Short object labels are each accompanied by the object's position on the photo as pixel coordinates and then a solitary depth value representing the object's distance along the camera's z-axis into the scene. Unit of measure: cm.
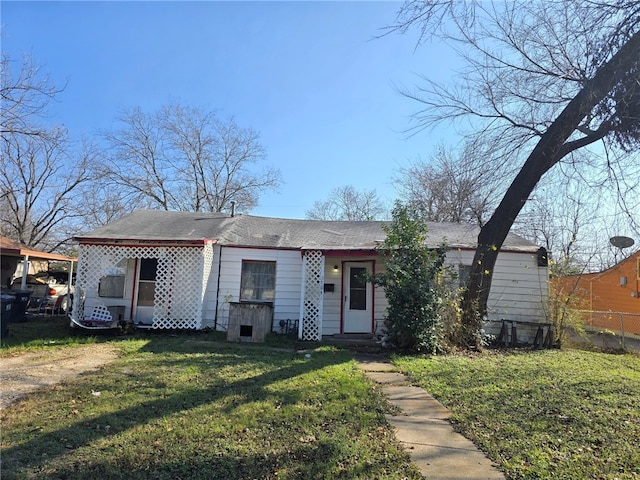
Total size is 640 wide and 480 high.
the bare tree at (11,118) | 924
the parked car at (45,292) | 1388
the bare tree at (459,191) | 825
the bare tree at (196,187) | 2480
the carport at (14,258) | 1373
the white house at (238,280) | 1049
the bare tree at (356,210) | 3101
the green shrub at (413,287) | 814
